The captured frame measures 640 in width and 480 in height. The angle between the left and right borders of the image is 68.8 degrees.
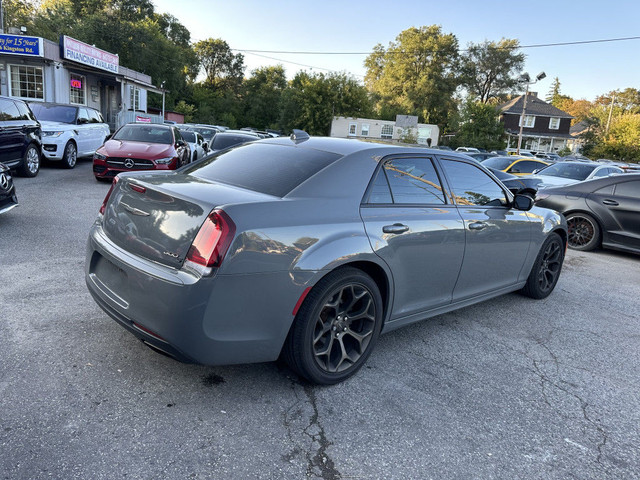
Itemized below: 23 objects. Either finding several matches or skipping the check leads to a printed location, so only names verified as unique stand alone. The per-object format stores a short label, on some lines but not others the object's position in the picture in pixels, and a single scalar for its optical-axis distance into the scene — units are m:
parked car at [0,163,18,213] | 6.04
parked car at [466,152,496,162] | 19.88
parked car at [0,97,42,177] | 9.28
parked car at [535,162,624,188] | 12.27
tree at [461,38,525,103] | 63.09
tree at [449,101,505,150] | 45.09
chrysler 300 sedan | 2.48
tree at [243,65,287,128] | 63.34
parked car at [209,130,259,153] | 13.11
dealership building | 19.45
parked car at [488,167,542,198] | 11.28
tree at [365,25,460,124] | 59.41
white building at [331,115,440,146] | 51.12
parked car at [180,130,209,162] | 14.28
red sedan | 10.34
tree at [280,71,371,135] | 49.56
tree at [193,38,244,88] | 73.31
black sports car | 7.59
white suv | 12.10
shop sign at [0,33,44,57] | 19.27
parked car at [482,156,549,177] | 14.57
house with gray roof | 59.09
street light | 28.34
